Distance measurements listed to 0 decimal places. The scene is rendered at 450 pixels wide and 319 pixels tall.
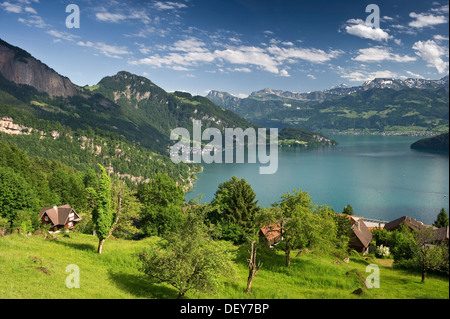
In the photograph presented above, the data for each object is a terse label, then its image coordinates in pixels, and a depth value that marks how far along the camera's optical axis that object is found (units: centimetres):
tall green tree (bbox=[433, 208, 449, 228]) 6769
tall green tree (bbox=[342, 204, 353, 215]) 7800
